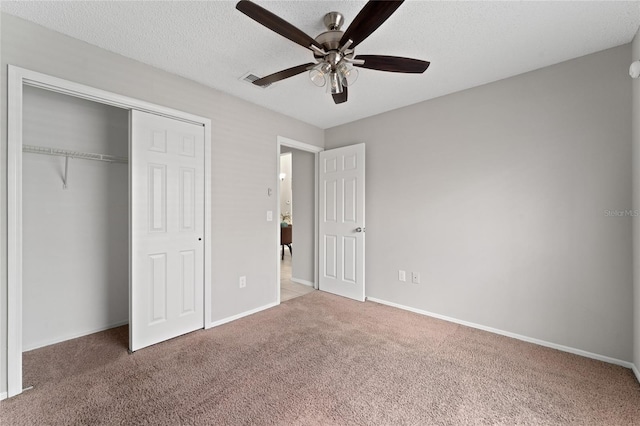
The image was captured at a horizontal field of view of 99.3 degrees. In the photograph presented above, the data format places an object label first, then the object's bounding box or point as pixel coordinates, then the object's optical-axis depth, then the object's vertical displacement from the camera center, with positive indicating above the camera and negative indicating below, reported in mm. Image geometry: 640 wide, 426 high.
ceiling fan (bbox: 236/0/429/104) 1366 +1017
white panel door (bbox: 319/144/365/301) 3670 -113
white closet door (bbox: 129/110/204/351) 2375 -141
